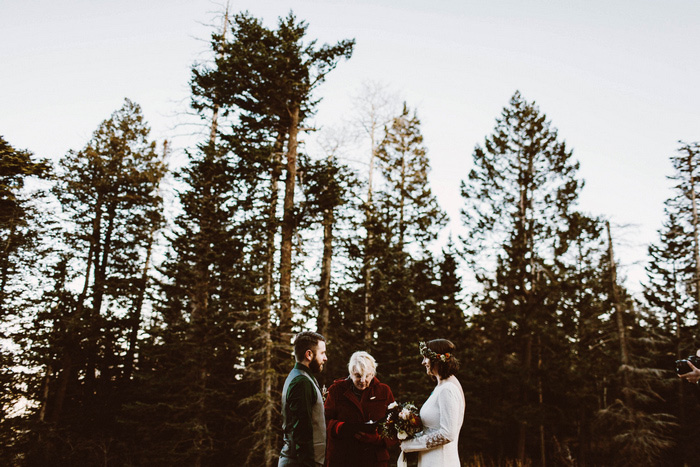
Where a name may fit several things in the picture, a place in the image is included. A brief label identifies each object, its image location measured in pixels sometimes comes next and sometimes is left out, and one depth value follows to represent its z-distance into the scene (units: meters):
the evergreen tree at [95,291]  20.09
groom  4.21
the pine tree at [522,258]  20.89
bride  4.21
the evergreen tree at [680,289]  23.56
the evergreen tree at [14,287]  17.45
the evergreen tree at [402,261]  18.83
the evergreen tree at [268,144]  14.60
